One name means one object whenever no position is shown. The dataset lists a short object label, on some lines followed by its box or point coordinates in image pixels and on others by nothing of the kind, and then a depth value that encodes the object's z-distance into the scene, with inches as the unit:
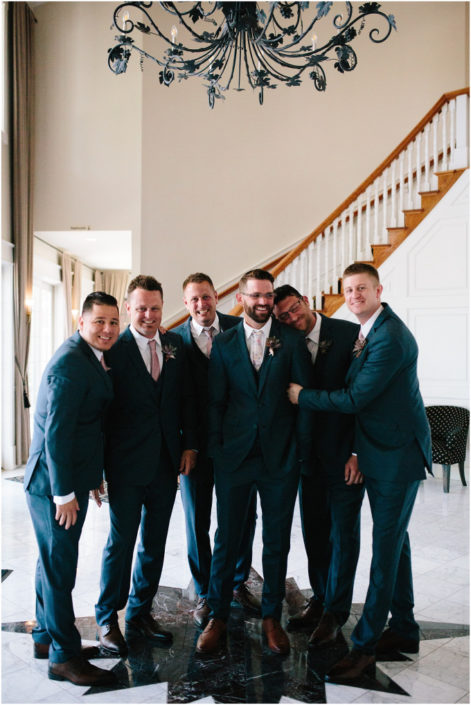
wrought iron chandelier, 125.8
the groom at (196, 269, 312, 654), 103.3
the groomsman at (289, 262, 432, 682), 93.2
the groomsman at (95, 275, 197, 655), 104.0
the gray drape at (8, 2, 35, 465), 281.3
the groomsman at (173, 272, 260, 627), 118.3
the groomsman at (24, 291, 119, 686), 89.1
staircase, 250.8
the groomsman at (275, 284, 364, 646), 107.1
